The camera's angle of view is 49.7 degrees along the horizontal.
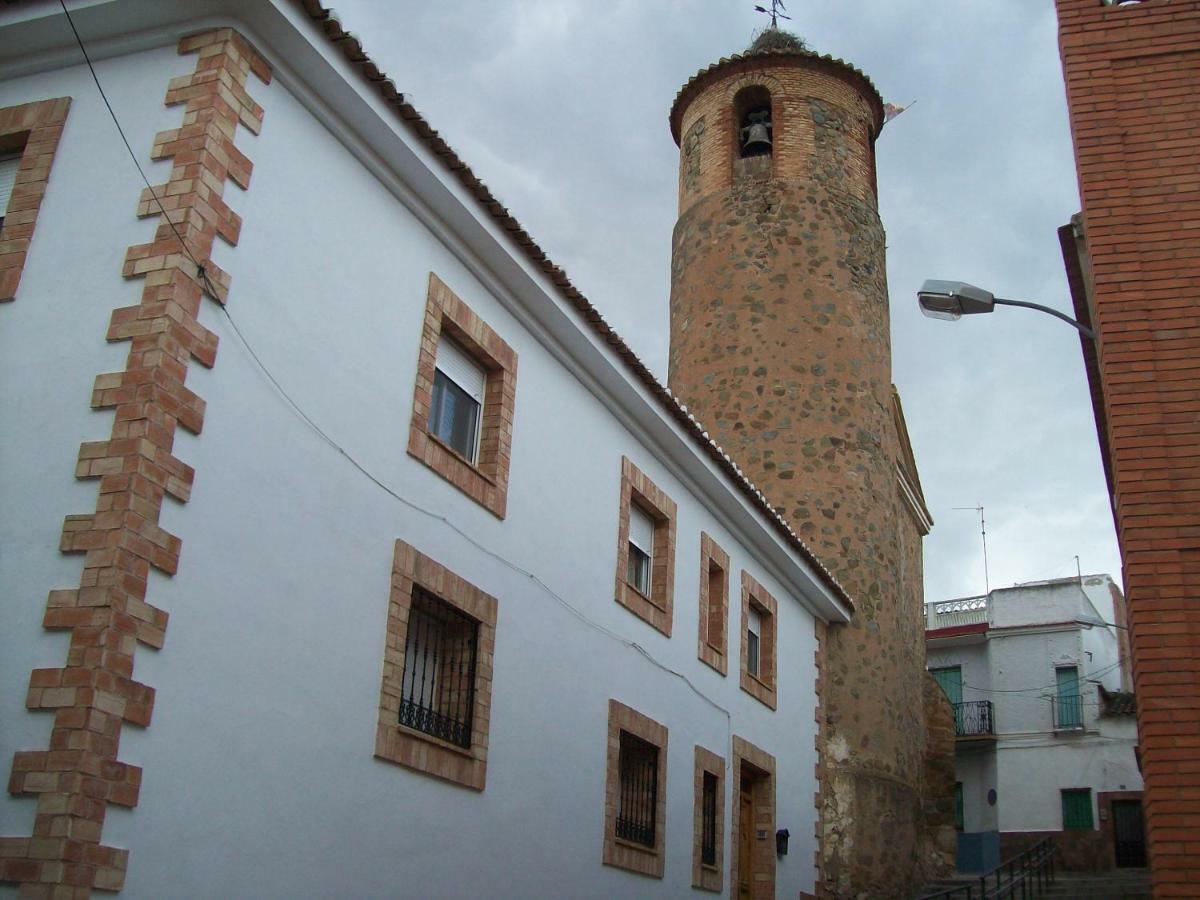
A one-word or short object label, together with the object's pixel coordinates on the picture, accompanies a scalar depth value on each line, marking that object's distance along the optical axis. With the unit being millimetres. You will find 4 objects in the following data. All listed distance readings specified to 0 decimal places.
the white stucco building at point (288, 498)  7008
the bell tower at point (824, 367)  18734
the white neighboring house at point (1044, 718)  29703
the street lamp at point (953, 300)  9602
